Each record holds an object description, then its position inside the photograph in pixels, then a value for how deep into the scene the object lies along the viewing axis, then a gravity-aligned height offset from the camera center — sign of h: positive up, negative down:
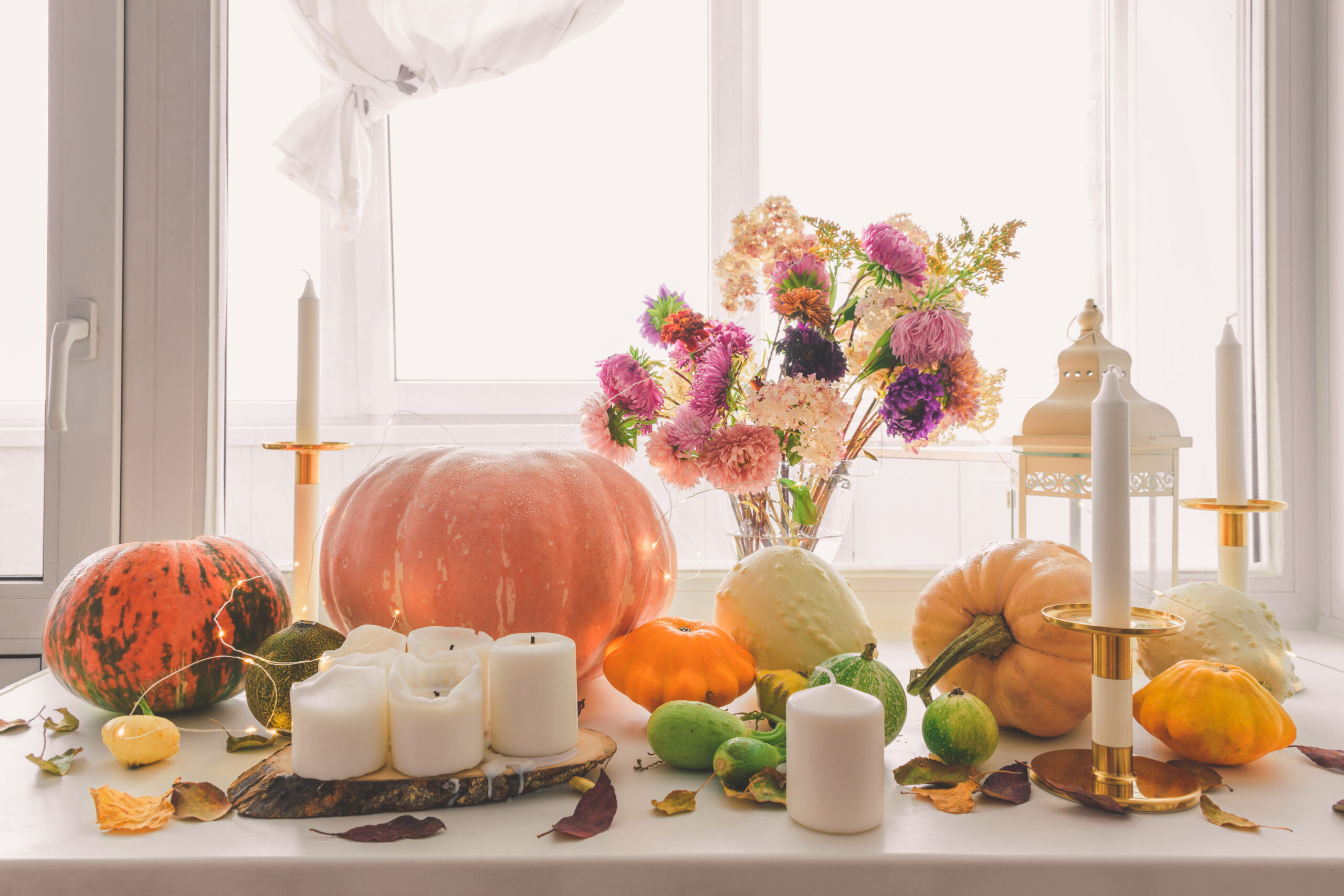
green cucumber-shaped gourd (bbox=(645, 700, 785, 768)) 0.67 -0.25
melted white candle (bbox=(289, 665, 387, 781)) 0.58 -0.22
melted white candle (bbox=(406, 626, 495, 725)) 0.68 -0.18
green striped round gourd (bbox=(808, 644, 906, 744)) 0.69 -0.21
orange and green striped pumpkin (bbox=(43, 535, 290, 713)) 0.77 -0.18
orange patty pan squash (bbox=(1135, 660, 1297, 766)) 0.66 -0.24
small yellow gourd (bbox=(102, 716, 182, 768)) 0.69 -0.27
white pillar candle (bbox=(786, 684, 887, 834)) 0.55 -0.23
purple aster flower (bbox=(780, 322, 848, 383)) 0.90 +0.11
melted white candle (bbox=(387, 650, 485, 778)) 0.60 -0.22
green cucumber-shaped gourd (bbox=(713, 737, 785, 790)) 0.63 -0.26
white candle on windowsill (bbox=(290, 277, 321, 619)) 0.95 +0.01
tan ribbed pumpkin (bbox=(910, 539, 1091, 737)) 0.73 -0.19
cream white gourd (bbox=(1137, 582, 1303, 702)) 0.80 -0.20
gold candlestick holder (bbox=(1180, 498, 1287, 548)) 0.90 -0.08
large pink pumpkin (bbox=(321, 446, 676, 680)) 0.79 -0.11
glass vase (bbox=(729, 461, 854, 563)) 0.98 -0.09
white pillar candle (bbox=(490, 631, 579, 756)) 0.64 -0.21
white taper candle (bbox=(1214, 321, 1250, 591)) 0.92 +0.01
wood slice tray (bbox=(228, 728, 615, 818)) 0.59 -0.27
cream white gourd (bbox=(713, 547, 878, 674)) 0.83 -0.18
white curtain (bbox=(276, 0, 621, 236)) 1.15 +0.61
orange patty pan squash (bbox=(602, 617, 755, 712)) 0.77 -0.22
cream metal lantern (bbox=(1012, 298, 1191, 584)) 0.90 +0.01
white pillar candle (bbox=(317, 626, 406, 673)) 0.67 -0.19
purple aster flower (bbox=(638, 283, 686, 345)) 0.98 +0.18
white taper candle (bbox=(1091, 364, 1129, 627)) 0.57 -0.05
